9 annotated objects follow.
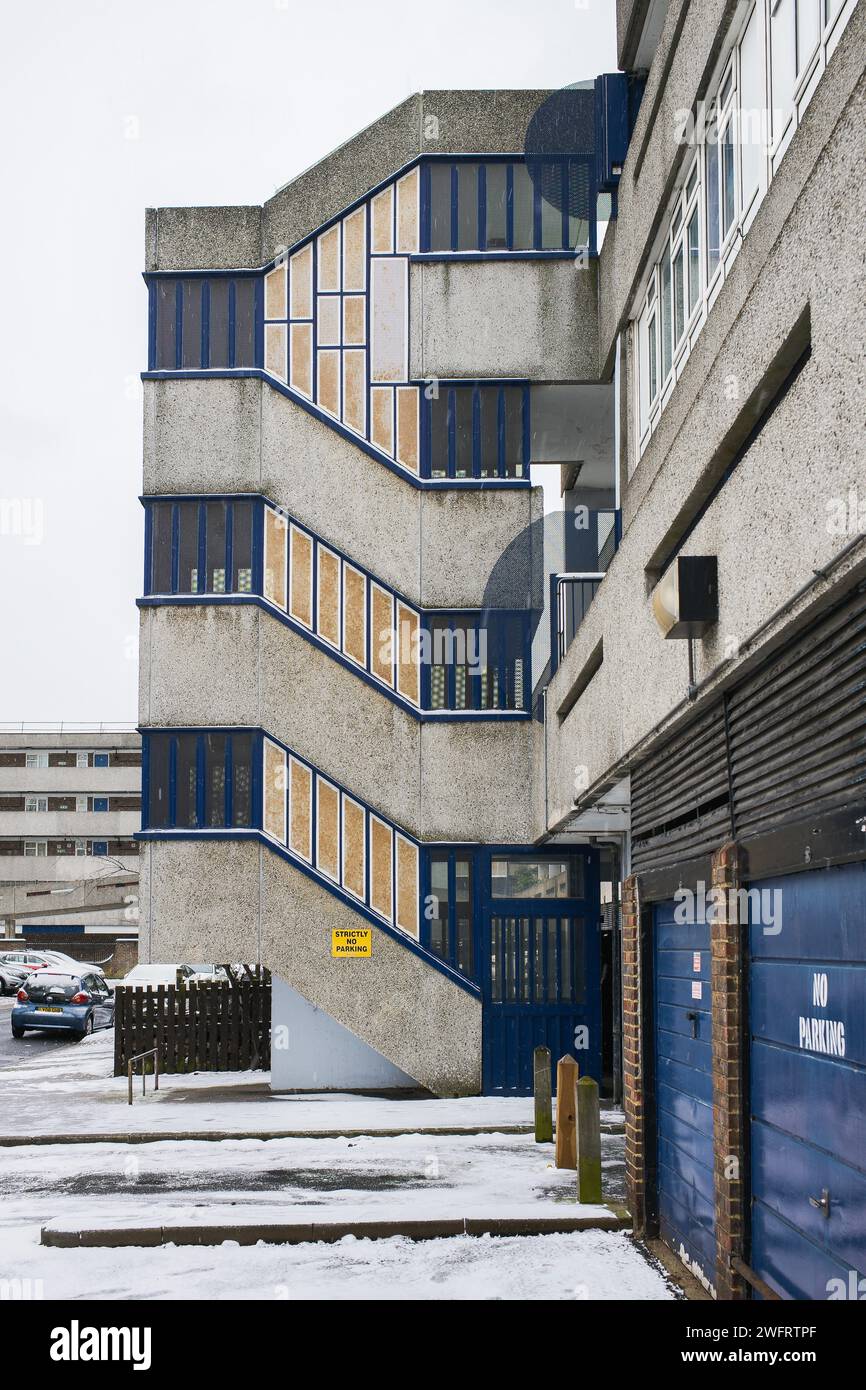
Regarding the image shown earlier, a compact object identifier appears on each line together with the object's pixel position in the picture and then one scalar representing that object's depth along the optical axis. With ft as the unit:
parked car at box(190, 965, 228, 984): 124.77
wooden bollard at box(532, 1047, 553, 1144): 44.24
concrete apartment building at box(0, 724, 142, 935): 219.41
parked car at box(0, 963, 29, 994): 135.85
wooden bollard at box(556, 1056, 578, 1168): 38.70
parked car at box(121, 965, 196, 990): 123.65
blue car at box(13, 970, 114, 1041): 87.56
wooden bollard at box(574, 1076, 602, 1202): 33.42
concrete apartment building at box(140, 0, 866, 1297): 55.06
